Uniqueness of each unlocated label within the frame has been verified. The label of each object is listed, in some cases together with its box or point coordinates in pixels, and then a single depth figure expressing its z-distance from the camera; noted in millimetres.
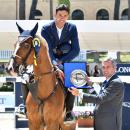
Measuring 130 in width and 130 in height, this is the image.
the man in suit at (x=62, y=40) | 10254
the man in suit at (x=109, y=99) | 7729
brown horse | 9182
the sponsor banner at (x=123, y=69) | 14661
